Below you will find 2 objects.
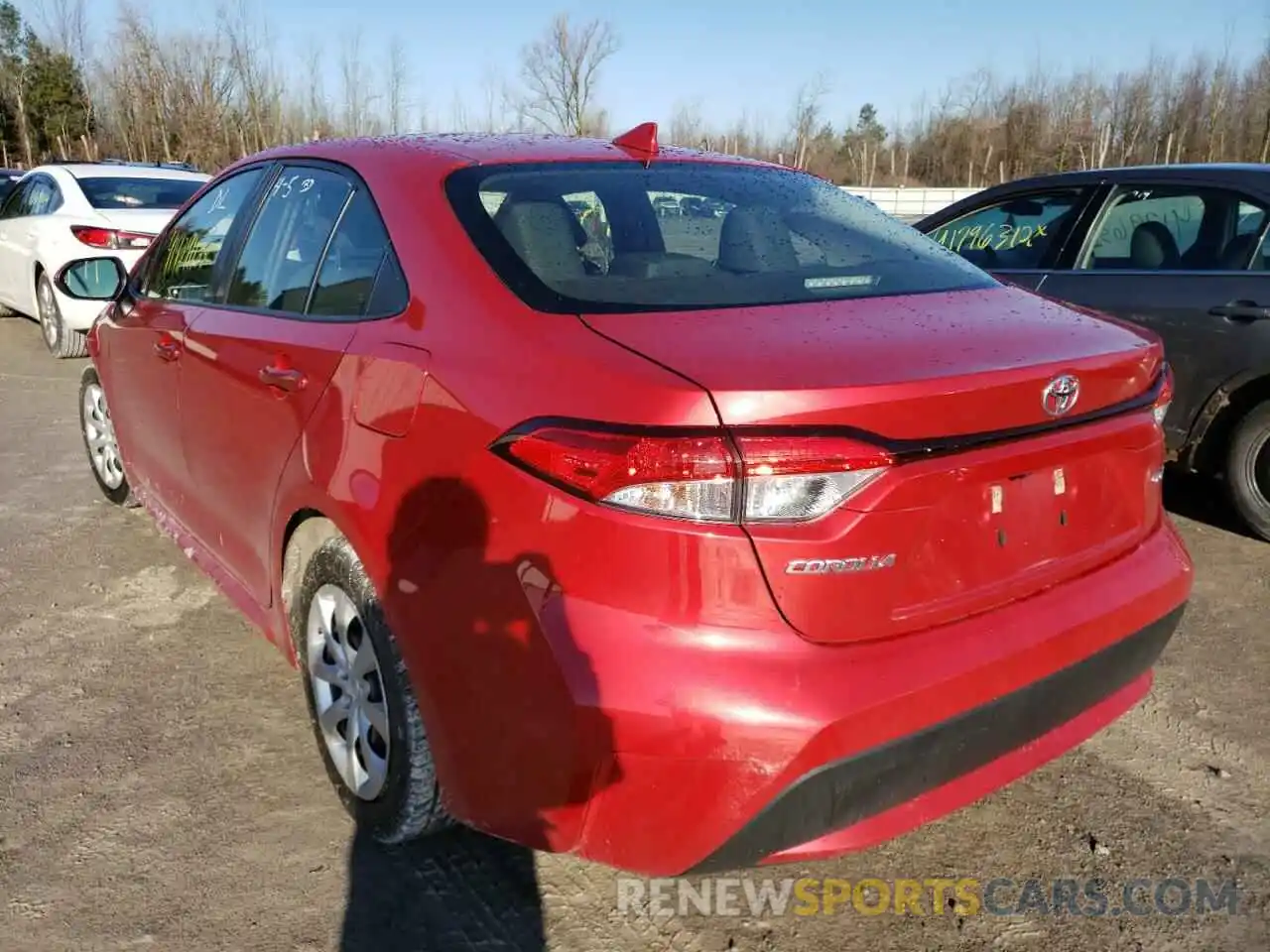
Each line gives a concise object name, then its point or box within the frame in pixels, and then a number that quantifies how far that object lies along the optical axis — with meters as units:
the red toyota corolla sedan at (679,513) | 1.79
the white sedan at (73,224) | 8.59
